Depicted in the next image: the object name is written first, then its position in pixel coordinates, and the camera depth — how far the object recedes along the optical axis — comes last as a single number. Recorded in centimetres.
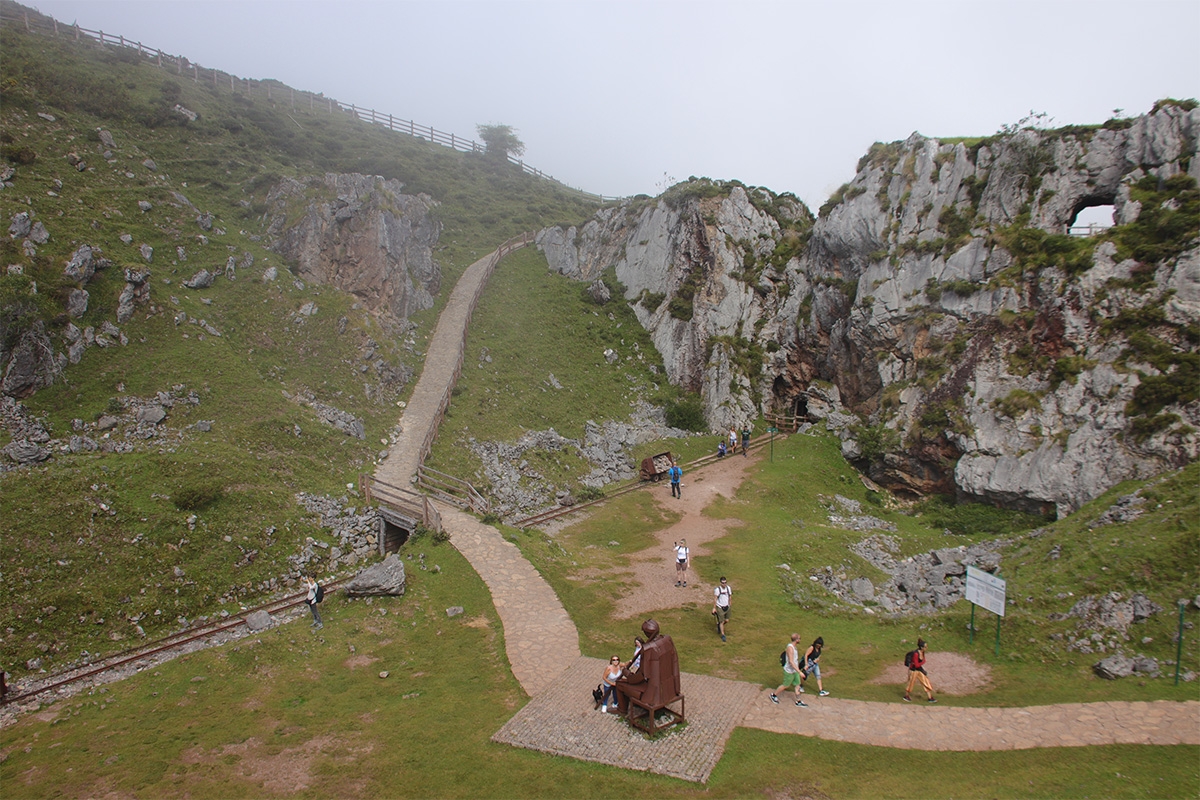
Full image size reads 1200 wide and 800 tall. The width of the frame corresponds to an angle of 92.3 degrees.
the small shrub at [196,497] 2042
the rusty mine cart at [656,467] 3244
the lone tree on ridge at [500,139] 8831
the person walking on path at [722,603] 1619
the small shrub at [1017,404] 2620
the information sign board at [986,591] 1394
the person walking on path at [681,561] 2005
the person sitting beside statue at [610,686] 1214
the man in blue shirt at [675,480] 2984
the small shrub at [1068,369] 2537
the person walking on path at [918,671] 1236
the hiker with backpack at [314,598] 1695
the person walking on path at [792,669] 1243
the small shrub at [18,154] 2980
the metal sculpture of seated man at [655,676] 1124
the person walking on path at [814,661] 1280
